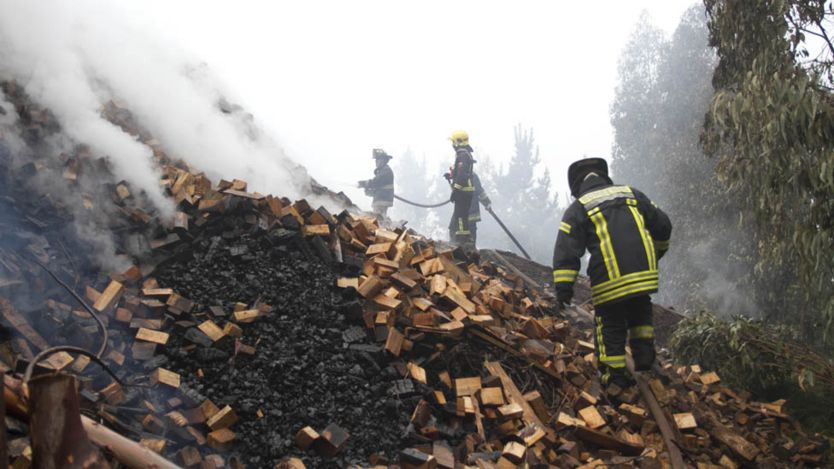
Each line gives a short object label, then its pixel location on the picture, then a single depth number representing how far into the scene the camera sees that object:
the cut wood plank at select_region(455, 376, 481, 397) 3.42
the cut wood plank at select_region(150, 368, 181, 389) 2.82
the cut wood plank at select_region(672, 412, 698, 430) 3.51
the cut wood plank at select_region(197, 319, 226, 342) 3.14
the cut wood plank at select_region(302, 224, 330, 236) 4.15
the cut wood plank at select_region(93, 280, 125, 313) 3.11
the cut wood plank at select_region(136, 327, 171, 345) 3.02
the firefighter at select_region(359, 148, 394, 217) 11.00
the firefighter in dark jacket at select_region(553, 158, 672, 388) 3.64
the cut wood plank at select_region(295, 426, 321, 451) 2.76
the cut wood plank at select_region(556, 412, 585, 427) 3.33
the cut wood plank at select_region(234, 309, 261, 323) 3.30
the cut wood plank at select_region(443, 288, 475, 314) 4.07
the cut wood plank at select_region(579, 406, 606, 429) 3.39
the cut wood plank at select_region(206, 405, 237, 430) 2.70
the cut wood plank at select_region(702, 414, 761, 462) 3.35
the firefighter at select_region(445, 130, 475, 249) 8.84
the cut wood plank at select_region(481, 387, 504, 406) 3.38
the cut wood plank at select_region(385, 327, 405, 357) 3.43
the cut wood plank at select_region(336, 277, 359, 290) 3.76
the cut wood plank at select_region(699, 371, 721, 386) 4.27
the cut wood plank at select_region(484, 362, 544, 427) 3.41
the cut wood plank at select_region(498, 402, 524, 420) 3.32
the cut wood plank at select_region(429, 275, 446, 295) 4.11
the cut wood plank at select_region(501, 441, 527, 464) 2.99
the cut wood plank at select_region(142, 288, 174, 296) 3.31
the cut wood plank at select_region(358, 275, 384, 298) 3.71
